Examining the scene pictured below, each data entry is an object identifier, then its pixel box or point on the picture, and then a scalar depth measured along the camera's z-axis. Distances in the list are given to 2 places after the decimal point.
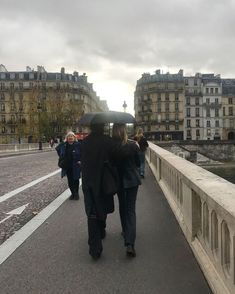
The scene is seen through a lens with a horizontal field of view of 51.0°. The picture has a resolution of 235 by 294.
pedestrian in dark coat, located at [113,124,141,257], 3.06
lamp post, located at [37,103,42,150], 38.90
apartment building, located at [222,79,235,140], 67.08
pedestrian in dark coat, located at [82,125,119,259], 3.00
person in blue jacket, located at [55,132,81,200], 5.80
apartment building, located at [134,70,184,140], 65.04
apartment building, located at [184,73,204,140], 66.40
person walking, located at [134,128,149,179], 8.32
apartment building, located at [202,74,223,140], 66.34
